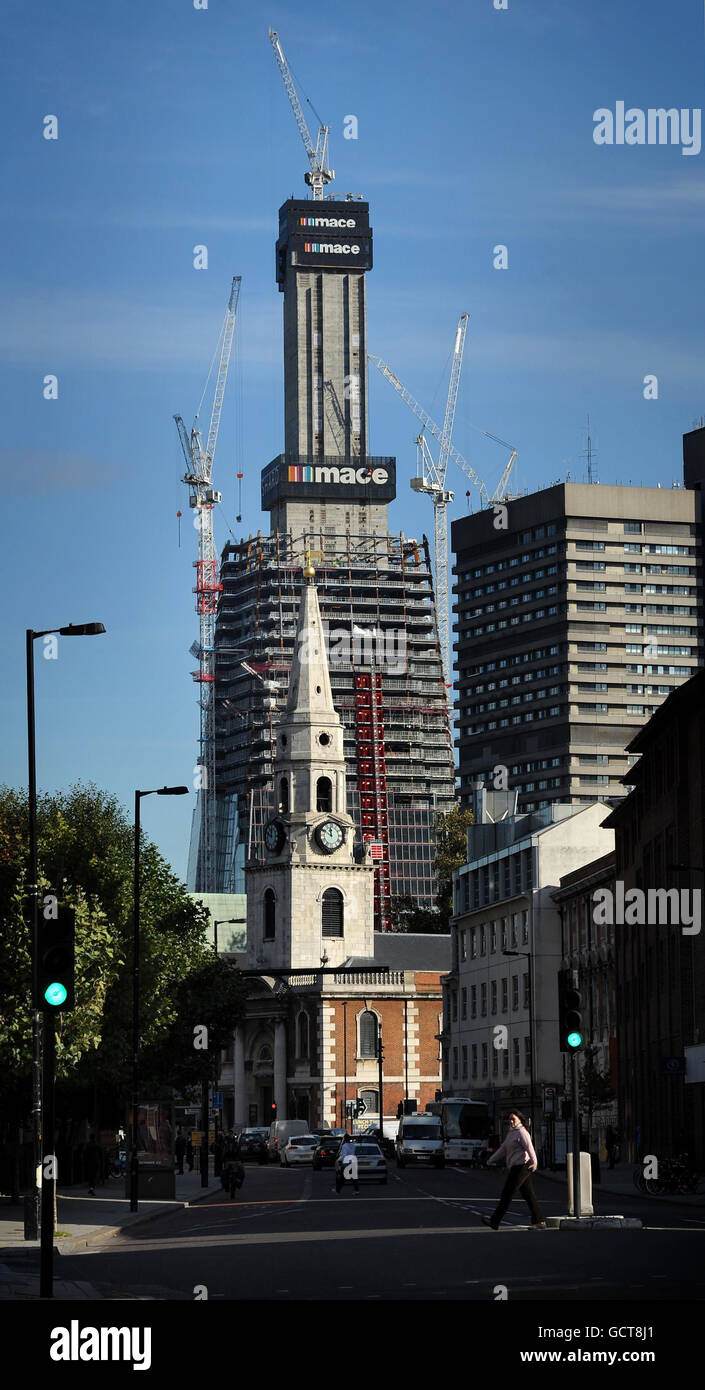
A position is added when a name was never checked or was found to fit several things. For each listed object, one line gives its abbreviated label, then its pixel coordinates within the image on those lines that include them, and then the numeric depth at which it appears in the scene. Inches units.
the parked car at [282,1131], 4591.5
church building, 5989.2
